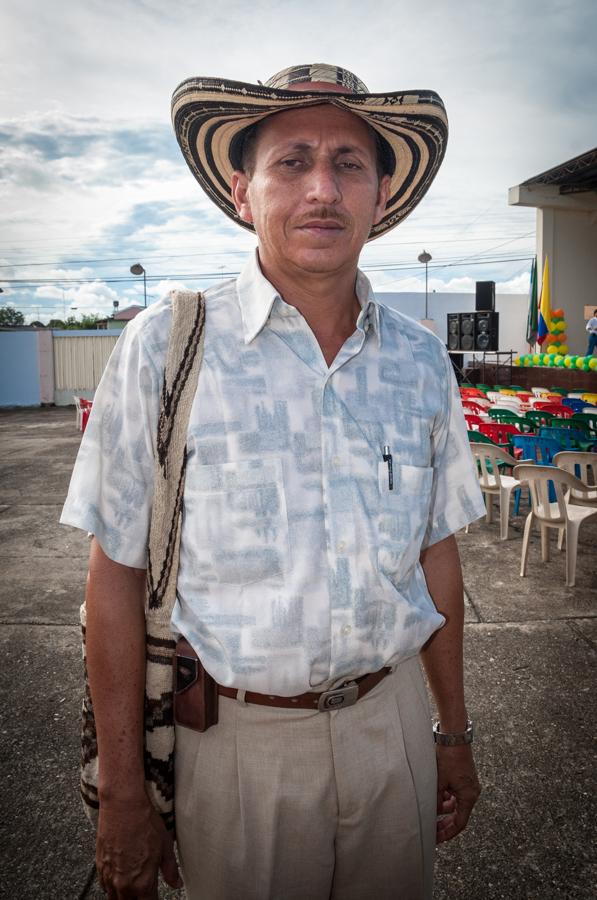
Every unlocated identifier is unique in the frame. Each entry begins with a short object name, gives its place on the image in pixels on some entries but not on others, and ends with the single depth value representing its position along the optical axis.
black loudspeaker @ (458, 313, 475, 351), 18.41
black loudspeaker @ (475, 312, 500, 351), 17.98
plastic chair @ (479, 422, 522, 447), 7.77
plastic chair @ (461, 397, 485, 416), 9.73
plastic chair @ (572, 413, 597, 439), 8.15
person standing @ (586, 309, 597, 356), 15.63
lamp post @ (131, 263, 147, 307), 25.27
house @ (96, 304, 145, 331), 46.15
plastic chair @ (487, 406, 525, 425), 8.38
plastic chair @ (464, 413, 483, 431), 8.20
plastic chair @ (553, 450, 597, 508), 5.52
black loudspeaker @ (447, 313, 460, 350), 19.00
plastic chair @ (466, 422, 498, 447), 6.71
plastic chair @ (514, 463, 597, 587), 4.88
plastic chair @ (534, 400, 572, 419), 9.59
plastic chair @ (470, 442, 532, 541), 5.91
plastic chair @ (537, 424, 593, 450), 7.53
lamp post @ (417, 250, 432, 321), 27.30
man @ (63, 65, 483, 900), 1.15
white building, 18.31
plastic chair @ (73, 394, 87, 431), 12.75
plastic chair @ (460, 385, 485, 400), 11.90
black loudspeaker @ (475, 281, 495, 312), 20.23
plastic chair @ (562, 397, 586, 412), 10.89
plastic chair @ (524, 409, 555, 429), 8.94
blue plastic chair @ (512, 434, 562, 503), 6.80
